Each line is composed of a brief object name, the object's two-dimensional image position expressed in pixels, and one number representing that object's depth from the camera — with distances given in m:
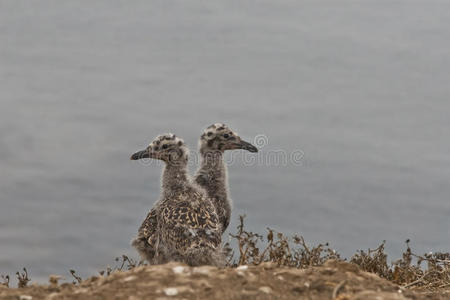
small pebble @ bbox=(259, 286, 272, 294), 12.63
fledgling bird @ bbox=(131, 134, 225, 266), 17.89
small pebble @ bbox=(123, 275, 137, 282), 13.11
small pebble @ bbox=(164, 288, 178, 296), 12.37
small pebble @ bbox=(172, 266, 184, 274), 13.24
